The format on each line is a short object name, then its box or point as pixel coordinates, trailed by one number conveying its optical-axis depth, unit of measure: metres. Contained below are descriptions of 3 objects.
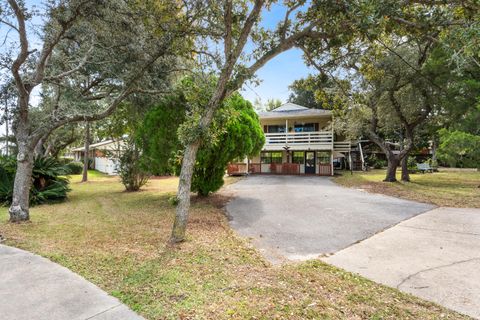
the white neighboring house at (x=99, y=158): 28.48
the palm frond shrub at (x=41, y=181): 10.69
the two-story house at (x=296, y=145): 23.65
